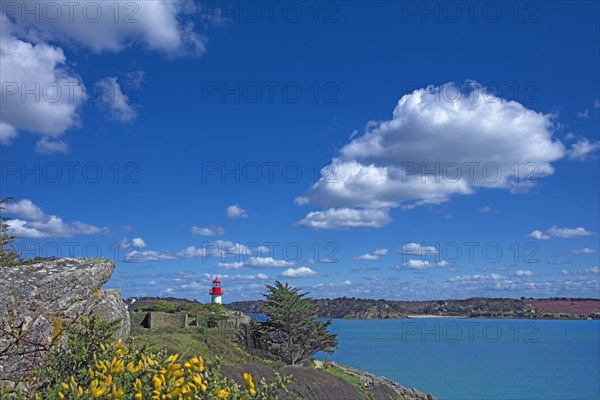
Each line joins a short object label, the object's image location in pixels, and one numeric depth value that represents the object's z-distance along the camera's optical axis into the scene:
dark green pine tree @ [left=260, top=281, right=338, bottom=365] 32.16
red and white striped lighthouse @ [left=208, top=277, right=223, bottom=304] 49.84
